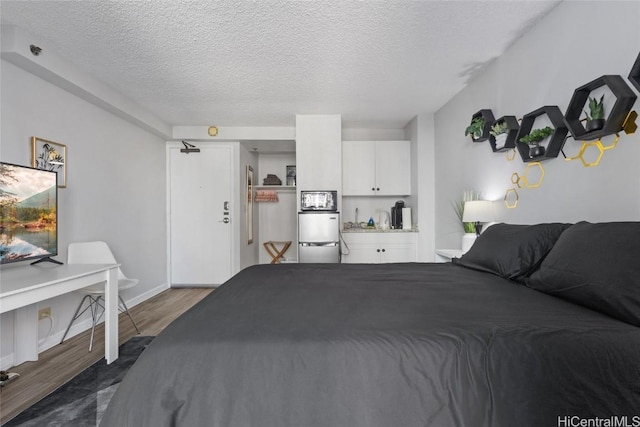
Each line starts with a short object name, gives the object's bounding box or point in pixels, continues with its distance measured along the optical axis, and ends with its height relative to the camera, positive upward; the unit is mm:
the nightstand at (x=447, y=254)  2892 -392
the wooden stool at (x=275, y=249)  5351 -602
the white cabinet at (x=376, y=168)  4477 +719
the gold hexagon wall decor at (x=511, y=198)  2379 +129
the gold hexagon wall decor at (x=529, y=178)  2114 +279
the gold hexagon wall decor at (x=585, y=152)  1651 +346
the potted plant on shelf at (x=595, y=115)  1579 +526
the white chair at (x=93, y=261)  2641 -403
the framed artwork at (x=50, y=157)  2412 +539
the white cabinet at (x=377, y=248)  4129 -452
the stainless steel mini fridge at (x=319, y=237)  3830 -270
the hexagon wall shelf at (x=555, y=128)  1867 +530
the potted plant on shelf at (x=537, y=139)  1954 +511
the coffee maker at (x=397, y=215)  4449 +3
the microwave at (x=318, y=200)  3951 +213
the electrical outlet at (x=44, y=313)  2447 -776
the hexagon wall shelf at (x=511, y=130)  2309 +652
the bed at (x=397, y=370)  874 -469
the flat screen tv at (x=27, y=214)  1950 +42
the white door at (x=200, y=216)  4699 +31
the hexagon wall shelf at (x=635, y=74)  1381 +649
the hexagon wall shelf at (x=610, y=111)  1469 +561
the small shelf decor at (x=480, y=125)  2656 +812
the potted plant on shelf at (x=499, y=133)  2406 +674
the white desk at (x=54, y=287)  1850 -454
